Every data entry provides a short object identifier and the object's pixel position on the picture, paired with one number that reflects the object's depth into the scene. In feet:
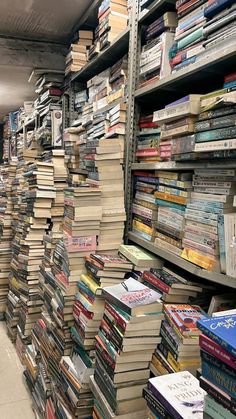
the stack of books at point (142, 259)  6.66
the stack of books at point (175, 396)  3.78
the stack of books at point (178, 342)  4.79
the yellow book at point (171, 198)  5.93
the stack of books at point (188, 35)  5.40
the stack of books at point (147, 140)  6.88
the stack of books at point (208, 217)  4.94
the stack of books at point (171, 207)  5.94
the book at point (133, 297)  5.21
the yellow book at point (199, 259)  5.05
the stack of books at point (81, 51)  11.15
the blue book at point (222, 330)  2.91
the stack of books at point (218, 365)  2.96
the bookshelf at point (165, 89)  4.88
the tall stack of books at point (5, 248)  14.67
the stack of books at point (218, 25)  4.62
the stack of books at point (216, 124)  4.42
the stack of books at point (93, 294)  6.39
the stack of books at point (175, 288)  5.62
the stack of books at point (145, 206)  6.96
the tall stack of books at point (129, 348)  5.12
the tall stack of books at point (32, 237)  10.73
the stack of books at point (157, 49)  6.42
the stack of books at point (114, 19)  8.61
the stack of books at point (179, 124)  5.12
